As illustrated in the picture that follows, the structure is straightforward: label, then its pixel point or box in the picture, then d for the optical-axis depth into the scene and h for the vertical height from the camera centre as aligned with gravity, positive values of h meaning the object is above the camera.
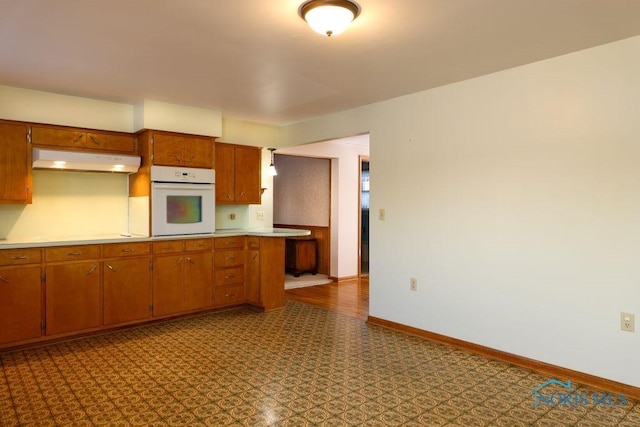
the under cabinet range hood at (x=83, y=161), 3.88 +0.53
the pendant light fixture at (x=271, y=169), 5.93 +0.64
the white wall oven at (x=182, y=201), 4.42 +0.15
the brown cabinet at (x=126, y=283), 3.61 -0.70
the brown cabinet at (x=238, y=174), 5.20 +0.53
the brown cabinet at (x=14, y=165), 3.76 +0.46
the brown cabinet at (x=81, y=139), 3.97 +0.77
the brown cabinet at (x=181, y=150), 4.46 +0.73
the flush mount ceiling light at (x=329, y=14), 2.24 +1.11
